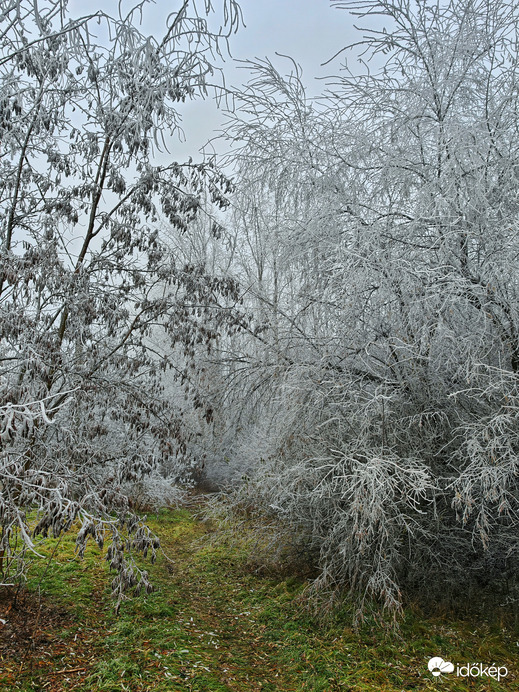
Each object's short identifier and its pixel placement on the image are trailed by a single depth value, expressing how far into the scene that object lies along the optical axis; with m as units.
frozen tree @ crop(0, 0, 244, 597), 3.75
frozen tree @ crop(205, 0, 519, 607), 4.02
